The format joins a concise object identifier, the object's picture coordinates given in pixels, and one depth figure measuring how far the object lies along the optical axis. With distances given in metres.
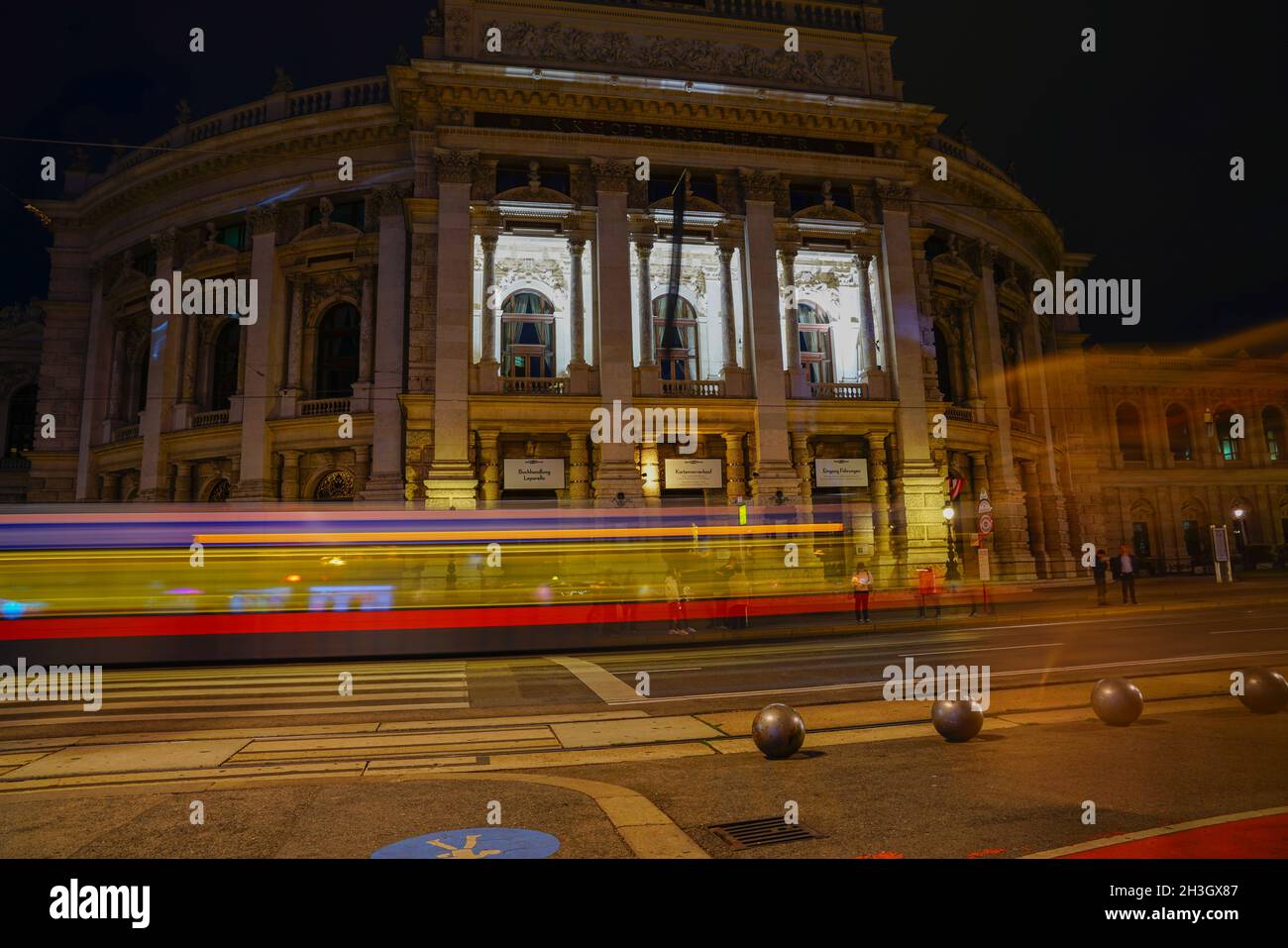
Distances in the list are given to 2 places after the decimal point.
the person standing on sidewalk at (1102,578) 24.66
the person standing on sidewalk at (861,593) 21.20
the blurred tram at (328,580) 14.45
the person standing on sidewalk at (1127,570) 24.33
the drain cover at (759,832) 4.84
